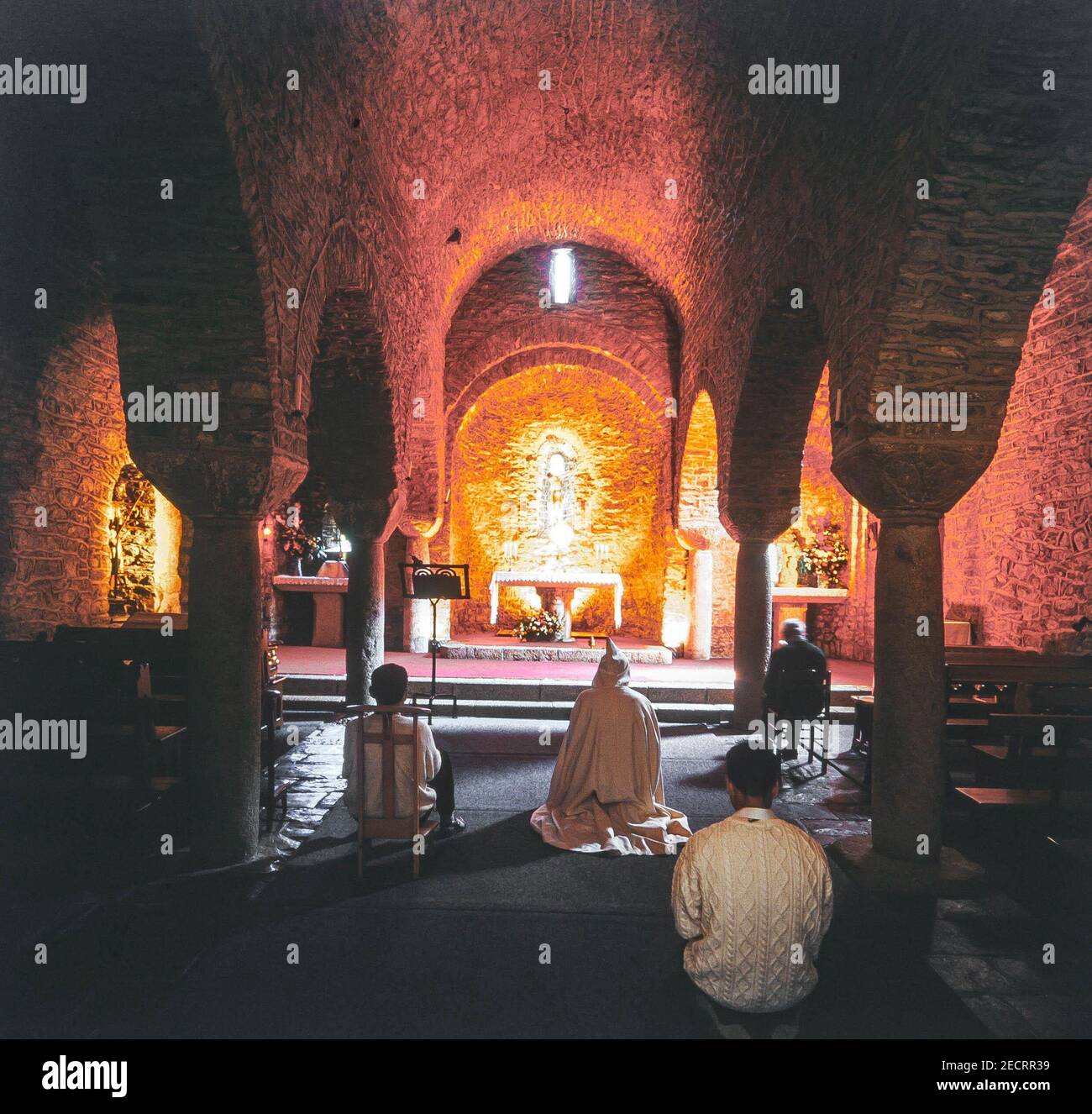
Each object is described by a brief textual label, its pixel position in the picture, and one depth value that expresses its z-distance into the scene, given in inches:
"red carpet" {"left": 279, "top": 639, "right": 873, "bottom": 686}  433.7
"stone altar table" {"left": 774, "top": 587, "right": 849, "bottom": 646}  550.6
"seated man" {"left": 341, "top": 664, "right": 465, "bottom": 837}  180.2
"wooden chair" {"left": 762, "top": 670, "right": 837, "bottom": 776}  283.9
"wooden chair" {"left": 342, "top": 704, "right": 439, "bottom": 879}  171.6
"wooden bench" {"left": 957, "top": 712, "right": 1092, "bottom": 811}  187.5
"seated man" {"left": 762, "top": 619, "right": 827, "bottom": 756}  284.2
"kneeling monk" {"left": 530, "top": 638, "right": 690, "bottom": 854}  210.4
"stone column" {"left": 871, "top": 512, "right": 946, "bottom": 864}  187.2
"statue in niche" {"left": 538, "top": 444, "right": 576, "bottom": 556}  637.3
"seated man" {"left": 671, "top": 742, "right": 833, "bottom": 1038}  106.1
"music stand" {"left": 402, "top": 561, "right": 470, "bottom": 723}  327.6
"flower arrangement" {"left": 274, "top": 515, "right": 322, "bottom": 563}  572.1
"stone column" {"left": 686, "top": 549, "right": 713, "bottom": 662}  532.7
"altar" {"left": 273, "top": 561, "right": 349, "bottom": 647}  540.7
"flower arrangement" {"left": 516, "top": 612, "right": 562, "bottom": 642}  550.9
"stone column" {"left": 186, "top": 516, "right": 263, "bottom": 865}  187.9
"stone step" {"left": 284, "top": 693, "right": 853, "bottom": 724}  374.0
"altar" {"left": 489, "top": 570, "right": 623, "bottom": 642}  532.1
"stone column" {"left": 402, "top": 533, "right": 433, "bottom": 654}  527.2
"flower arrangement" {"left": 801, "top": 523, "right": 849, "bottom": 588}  565.6
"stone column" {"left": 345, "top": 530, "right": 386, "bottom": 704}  344.8
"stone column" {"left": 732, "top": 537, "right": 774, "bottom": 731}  356.5
